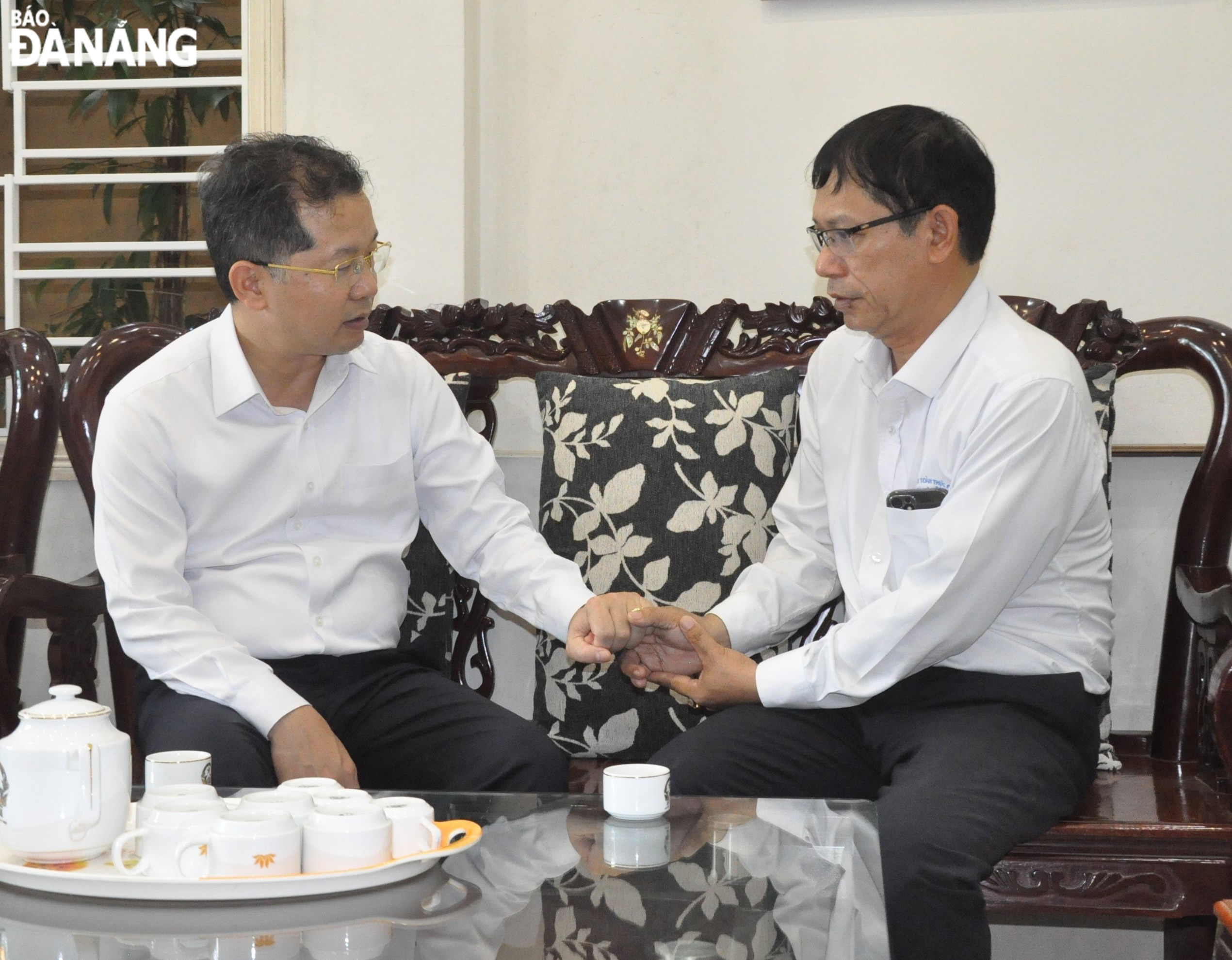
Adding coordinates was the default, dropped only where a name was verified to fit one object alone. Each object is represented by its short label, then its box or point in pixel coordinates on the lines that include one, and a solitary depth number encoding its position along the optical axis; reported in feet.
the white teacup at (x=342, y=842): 7.94
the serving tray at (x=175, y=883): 7.84
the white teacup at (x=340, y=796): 8.15
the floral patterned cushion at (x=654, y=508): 10.41
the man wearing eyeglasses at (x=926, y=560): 9.39
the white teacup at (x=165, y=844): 7.89
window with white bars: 11.83
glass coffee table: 7.66
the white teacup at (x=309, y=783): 8.32
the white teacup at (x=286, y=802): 8.02
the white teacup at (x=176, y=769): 8.41
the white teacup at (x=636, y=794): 8.55
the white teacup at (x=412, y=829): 8.09
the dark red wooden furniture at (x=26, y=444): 10.54
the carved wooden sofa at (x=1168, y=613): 9.24
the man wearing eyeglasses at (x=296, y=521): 9.63
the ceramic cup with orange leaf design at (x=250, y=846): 7.86
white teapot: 7.88
